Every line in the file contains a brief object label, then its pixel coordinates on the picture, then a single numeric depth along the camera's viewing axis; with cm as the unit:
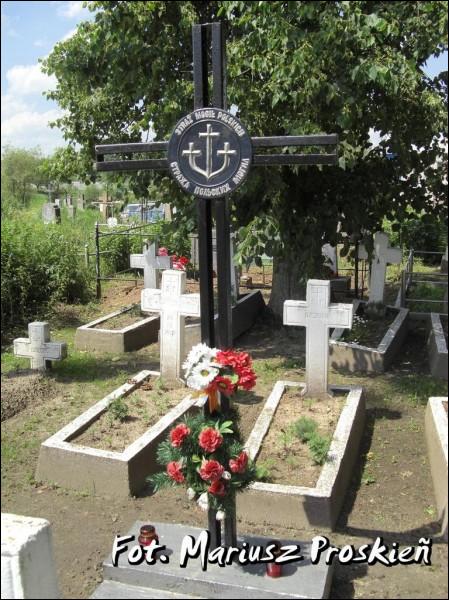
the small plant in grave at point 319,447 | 364
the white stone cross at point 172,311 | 473
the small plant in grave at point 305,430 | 391
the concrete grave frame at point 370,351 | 445
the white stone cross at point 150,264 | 493
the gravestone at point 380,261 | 558
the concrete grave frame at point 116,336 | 460
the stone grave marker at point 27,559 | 207
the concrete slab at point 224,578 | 239
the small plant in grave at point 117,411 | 415
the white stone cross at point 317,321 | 430
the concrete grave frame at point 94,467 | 356
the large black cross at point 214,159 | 247
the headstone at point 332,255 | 792
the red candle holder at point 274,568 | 246
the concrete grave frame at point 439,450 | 231
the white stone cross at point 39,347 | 421
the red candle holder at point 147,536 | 264
